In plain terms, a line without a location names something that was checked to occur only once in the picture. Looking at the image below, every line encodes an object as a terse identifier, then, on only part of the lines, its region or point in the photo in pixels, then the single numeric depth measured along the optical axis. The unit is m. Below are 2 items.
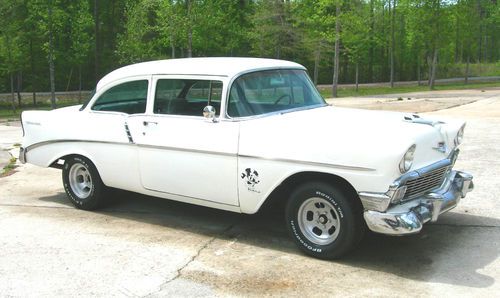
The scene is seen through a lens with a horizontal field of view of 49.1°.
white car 4.53
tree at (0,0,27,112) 27.52
